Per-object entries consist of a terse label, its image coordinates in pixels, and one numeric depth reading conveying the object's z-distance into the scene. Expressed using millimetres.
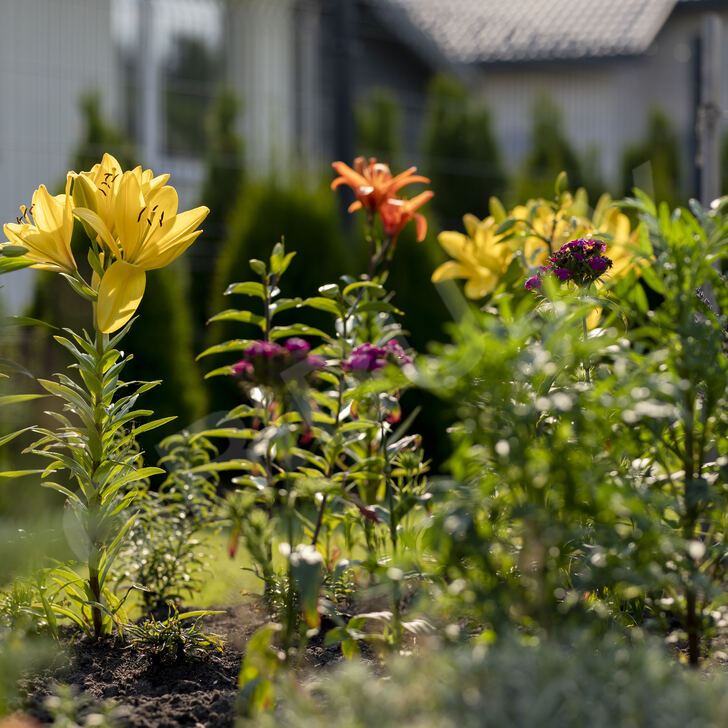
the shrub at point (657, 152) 19625
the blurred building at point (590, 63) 25203
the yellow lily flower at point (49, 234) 4145
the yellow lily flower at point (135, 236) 4035
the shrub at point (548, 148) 18944
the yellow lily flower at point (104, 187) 3994
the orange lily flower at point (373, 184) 5059
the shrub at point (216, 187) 14977
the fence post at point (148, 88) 17703
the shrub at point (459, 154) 18562
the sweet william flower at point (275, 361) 3266
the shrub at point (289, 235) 11898
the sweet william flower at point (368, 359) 3658
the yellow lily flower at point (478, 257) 5934
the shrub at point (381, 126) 18875
